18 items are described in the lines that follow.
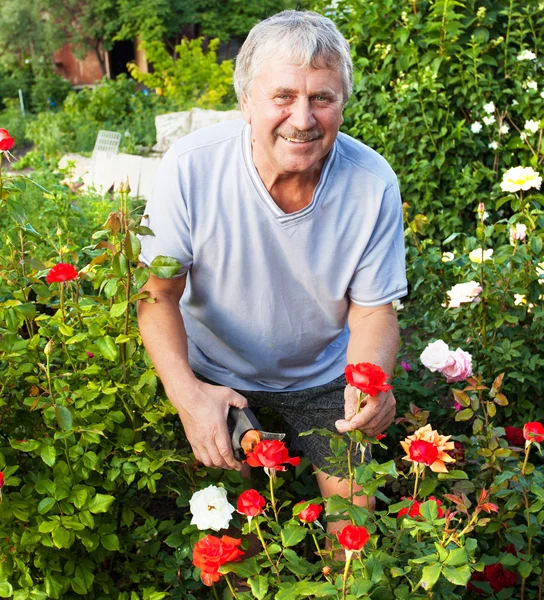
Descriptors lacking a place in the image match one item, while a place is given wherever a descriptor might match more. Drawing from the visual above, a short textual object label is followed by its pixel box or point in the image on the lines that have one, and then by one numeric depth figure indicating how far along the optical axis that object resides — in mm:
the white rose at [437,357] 2170
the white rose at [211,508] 1562
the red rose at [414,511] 1486
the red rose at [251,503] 1368
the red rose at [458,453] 2077
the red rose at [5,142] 1630
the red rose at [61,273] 1699
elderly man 1775
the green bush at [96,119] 11562
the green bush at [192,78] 12047
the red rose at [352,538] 1155
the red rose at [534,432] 1584
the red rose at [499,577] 1836
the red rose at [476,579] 1881
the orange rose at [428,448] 1425
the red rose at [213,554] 1365
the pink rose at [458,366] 2175
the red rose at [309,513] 1377
